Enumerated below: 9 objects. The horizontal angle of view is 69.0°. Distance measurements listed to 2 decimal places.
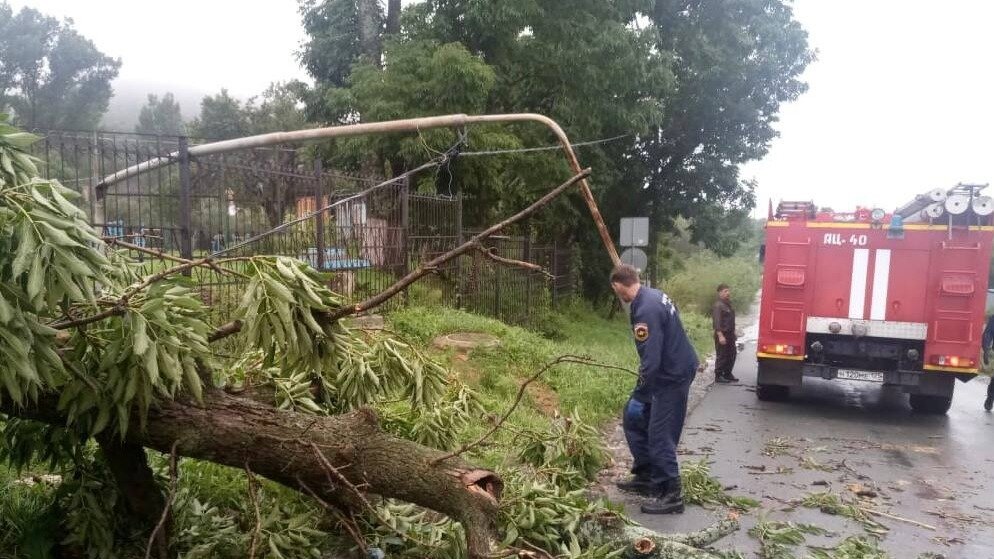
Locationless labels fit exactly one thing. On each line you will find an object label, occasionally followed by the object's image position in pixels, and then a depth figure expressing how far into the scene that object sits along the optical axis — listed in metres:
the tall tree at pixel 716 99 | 18.02
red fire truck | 8.59
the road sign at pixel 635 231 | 13.44
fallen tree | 2.32
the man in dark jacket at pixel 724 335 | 11.63
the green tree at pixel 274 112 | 32.06
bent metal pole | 5.32
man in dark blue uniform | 5.30
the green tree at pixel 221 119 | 34.78
